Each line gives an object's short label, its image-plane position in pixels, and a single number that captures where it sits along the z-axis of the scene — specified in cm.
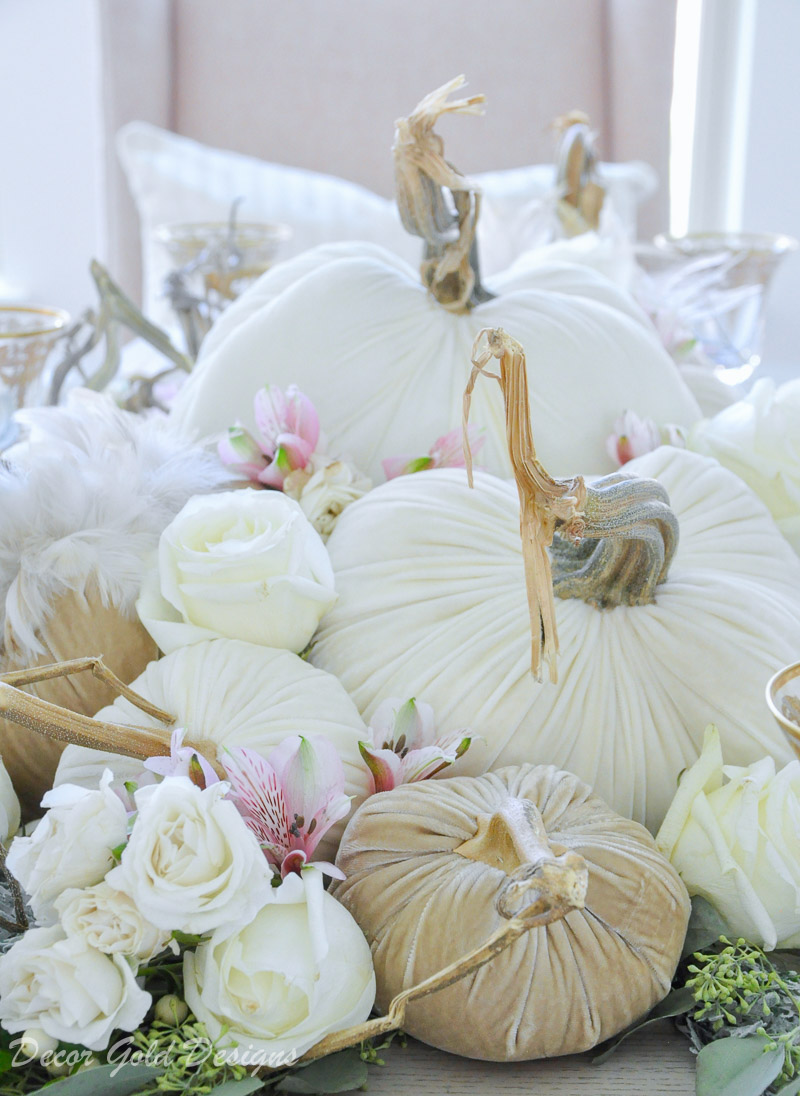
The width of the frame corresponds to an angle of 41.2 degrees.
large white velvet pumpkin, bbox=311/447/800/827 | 50
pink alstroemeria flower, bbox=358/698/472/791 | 46
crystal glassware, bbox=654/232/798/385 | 109
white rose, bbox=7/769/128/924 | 38
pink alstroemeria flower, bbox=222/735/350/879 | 42
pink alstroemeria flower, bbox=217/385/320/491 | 61
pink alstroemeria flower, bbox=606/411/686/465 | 65
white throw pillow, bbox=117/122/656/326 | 178
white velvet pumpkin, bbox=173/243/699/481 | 66
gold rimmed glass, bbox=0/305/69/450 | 81
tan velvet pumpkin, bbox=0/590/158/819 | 51
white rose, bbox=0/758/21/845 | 49
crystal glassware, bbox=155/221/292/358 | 102
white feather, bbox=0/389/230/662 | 51
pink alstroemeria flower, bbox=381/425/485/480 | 62
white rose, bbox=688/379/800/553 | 64
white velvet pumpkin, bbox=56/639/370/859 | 47
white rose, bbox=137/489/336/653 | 49
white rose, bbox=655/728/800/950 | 44
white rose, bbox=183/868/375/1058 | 37
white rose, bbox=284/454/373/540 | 60
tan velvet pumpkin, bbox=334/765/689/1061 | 38
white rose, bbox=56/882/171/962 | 37
